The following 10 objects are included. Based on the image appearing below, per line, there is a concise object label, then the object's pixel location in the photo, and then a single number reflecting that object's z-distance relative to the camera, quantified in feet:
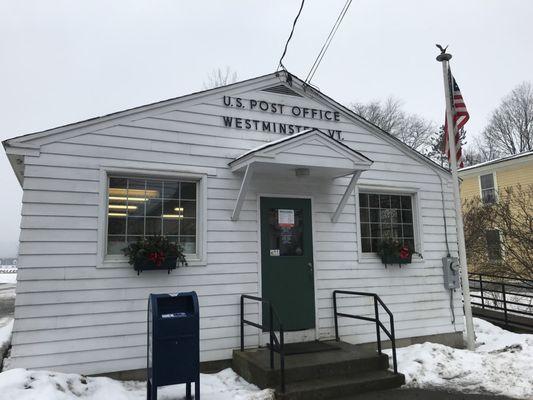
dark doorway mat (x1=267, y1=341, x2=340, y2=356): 18.78
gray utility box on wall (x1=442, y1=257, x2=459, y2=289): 24.70
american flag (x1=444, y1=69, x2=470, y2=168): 22.59
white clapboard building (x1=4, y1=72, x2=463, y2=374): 16.79
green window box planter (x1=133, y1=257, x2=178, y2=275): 17.49
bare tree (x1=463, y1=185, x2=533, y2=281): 38.24
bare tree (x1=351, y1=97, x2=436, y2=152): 115.96
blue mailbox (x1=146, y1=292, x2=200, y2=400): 13.55
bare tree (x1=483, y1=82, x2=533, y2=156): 101.91
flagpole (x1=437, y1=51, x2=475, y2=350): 21.93
